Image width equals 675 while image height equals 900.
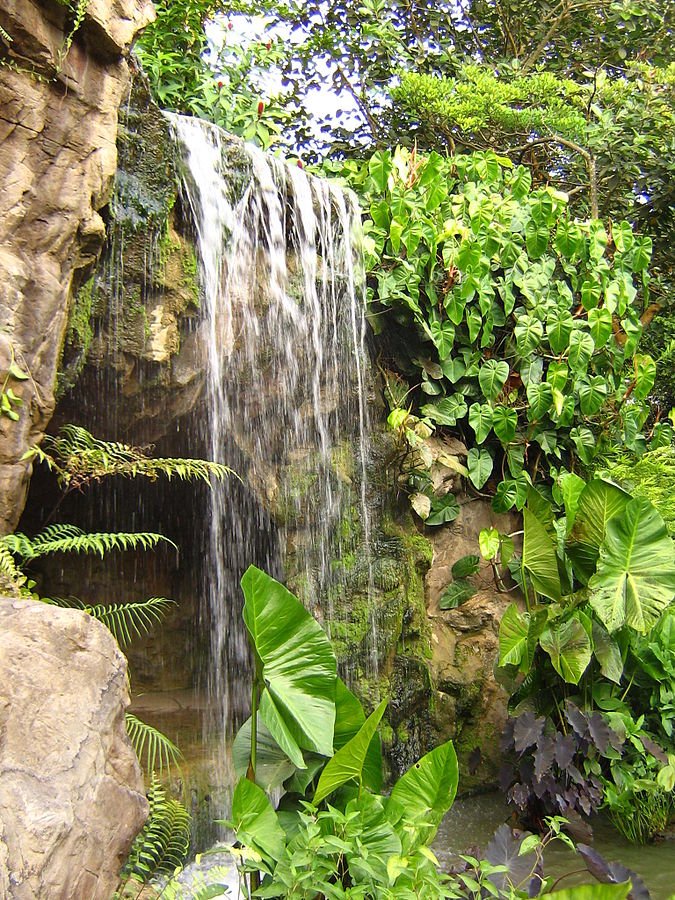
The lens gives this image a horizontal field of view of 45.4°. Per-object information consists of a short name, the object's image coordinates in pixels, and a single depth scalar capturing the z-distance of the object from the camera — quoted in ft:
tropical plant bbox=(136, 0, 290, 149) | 18.20
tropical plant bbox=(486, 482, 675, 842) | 12.85
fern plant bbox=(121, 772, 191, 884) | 9.28
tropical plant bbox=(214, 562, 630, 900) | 8.36
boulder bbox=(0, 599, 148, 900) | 6.50
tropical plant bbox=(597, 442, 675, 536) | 18.89
